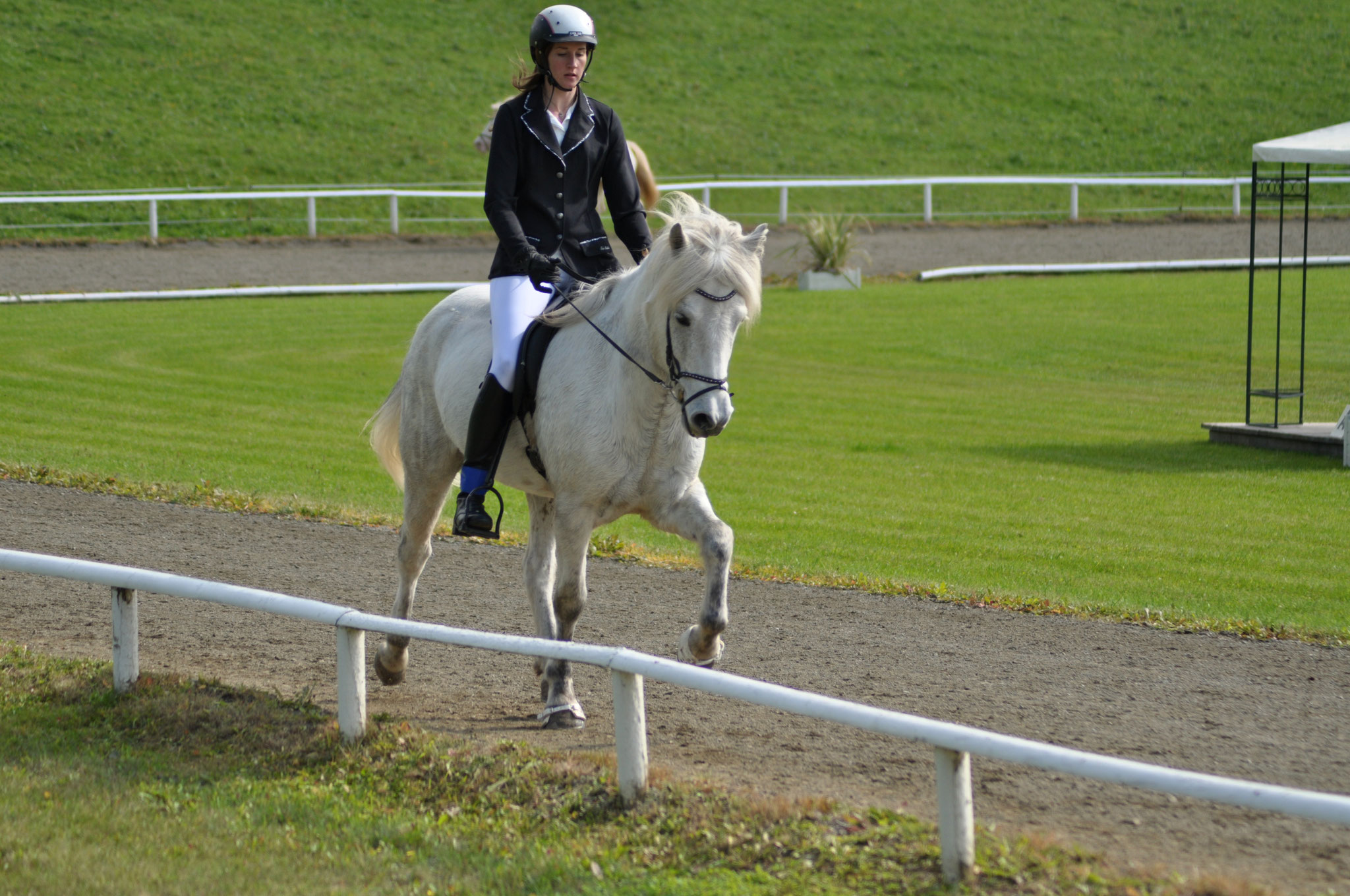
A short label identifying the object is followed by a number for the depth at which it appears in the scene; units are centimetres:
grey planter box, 4994
